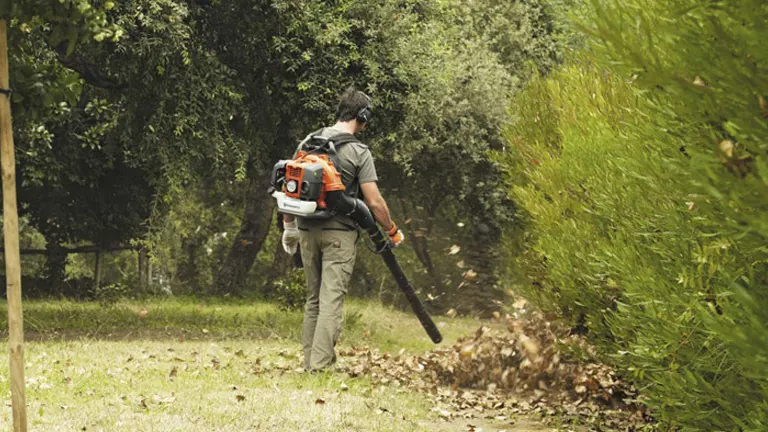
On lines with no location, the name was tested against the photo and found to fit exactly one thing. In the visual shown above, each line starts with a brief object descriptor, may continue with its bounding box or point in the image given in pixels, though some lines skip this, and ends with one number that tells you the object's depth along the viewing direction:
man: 17.66
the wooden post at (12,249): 9.98
